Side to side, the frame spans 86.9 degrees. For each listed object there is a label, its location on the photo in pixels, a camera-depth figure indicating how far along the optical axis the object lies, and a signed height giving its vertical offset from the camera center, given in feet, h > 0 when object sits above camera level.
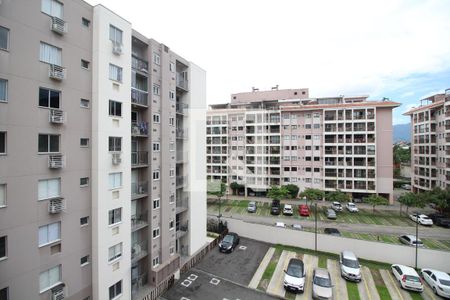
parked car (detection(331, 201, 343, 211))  131.85 -30.75
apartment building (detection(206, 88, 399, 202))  147.95 +4.62
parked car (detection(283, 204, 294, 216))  123.63 -31.20
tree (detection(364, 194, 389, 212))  124.26 -25.78
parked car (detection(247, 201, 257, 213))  130.52 -31.39
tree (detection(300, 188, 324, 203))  129.90 -23.62
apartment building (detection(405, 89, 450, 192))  141.18 +5.49
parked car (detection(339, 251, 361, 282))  63.05 -31.77
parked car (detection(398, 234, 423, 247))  84.38 -32.35
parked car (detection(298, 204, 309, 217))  122.11 -30.88
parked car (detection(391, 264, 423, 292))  58.13 -31.93
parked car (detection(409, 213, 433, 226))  108.27 -31.73
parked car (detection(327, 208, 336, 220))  117.91 -31.50
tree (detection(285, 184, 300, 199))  154.99 -25.06
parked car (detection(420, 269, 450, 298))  56.18 -32.27
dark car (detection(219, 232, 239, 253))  81.00 -32.08
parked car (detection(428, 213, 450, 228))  106.93 -31.58
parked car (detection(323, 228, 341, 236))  91.15 -31.18
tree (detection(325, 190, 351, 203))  128.77 -24.70
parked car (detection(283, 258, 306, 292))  58.46 -32.10
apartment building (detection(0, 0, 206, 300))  35.14 -0.53
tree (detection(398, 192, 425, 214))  116.06 -24.05
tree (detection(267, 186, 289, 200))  136.69 -24.00
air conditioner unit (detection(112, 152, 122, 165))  47.91 -1.50
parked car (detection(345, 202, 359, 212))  129.70 -31.01
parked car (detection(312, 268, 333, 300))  55.26 -32.26
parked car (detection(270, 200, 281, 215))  125.29 -30.75
